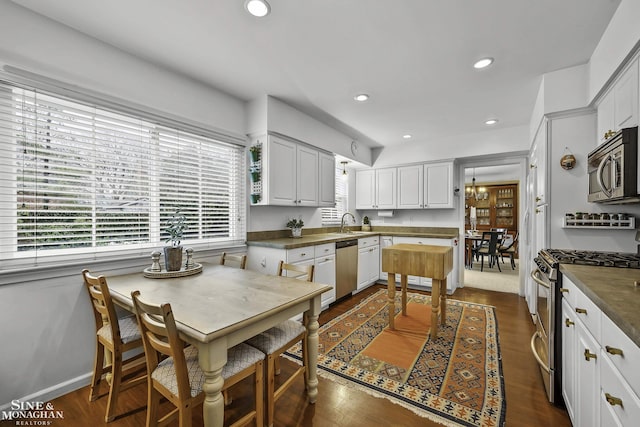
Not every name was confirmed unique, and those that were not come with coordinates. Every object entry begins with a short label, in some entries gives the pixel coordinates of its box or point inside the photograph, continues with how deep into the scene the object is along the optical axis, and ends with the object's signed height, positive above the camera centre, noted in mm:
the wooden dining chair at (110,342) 1663 -821
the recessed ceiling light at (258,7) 1735 +1339
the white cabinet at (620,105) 1635 +743
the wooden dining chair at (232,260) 2611 -460
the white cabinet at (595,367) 881 -623
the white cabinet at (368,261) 4383 -793
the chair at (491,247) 6059 -775
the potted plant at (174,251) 2211 -308
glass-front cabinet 9312 +275
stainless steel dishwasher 3834 -776
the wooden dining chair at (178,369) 1216 -796
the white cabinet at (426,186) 4602 +484
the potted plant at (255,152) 3291 +741
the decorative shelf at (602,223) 2092 -80
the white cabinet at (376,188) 5145 +492
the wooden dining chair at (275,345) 1587 -801
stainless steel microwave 1552 +278
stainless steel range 1795 -654
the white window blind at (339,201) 5055 +249
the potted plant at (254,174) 3300 +481
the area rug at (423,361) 1829 -1268
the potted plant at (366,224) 5562 -221
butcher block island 2709 -538
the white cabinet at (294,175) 3252 +521
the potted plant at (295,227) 3916 -191
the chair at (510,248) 6471 -850
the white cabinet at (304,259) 3131 -552
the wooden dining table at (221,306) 1229 -510
